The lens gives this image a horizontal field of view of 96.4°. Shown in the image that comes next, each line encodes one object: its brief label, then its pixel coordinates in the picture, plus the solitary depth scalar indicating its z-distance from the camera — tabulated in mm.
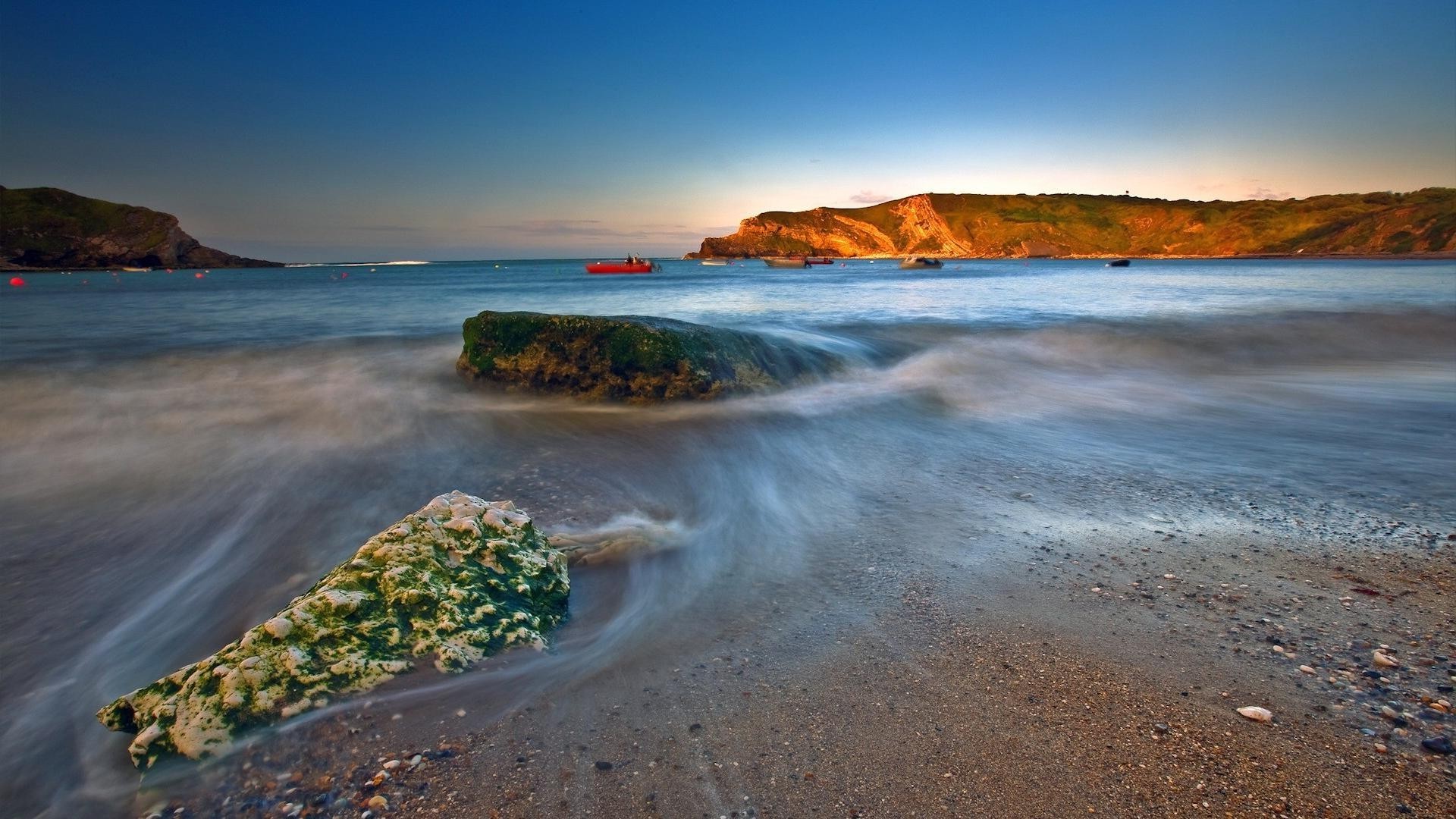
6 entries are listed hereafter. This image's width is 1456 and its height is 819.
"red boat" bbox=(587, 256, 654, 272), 59978
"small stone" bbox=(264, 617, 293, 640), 2385
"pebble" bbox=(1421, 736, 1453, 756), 1898
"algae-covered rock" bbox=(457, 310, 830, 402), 7863
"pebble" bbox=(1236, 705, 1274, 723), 2084
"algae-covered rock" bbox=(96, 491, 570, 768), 2148
